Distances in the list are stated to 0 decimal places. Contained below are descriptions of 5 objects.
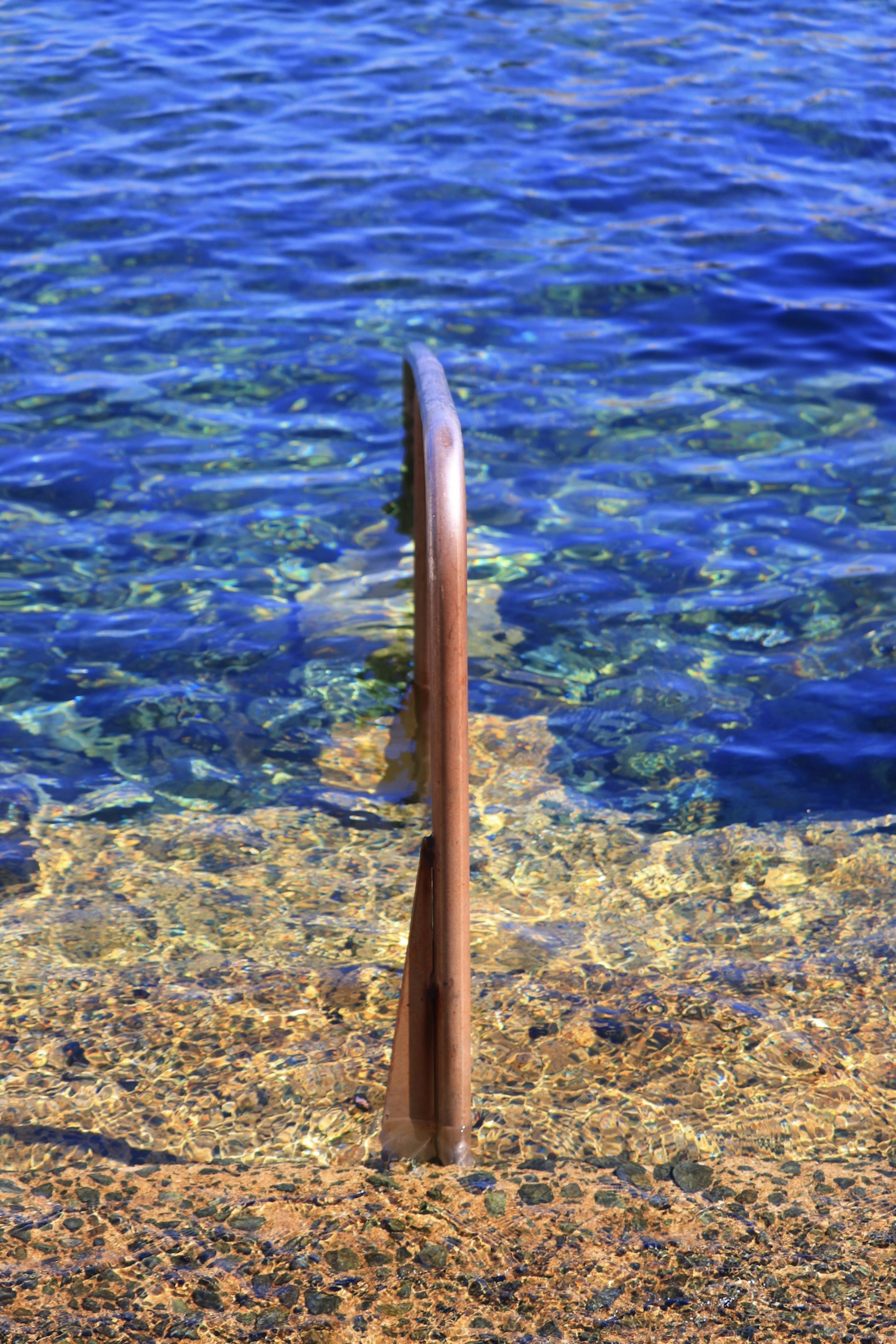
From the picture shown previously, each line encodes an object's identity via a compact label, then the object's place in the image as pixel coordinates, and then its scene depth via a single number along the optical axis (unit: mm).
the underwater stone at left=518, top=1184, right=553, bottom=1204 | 2479
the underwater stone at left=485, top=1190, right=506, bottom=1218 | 2439
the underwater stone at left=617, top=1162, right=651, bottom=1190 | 2553
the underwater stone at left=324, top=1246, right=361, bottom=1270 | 2311
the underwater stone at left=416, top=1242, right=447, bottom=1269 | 2322
